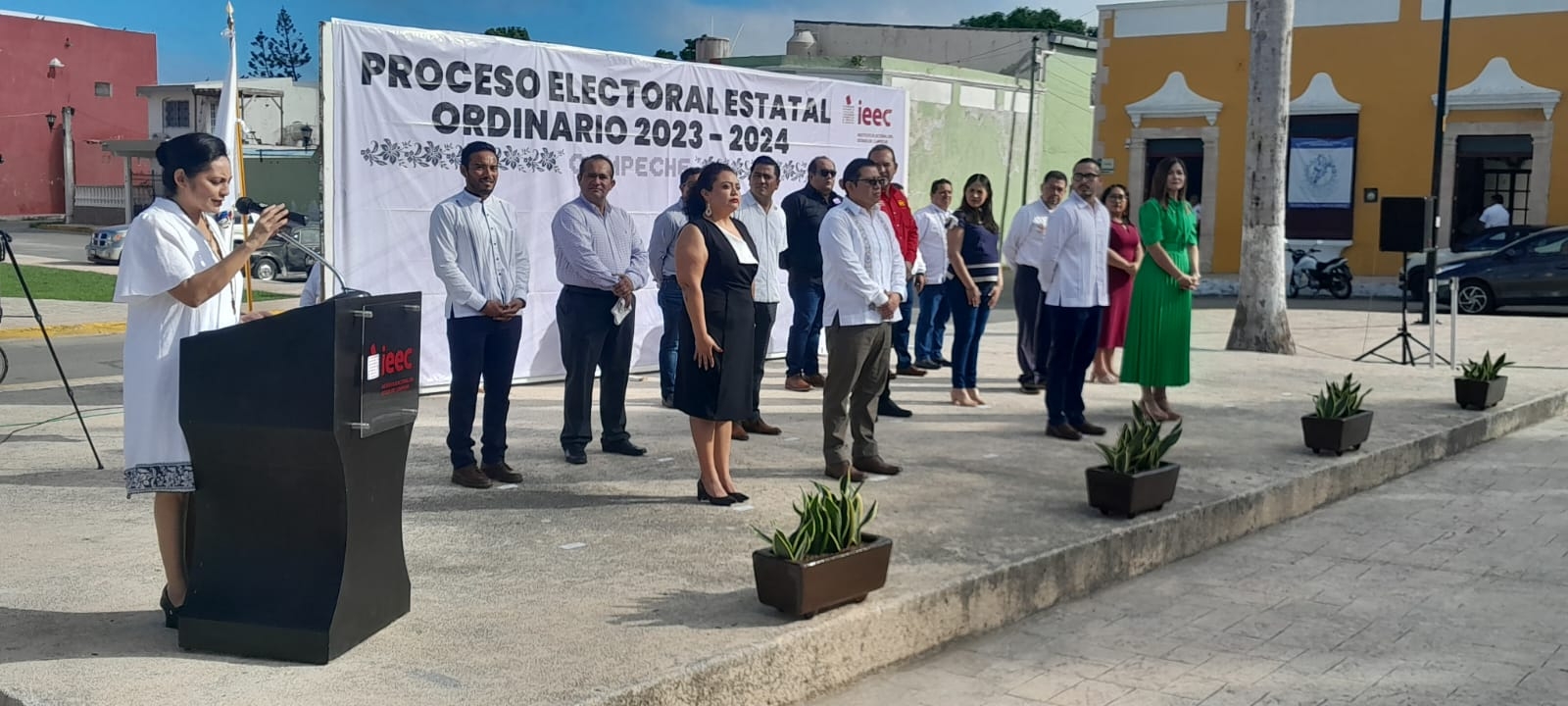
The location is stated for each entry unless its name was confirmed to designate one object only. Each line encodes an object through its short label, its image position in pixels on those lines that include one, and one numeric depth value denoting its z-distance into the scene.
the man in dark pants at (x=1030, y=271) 11.77
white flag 9.41
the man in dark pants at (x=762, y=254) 8.23
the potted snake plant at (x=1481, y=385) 11.19
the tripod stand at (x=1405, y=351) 14.65
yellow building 25.56
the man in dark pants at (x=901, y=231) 9.52
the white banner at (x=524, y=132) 10.18
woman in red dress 11.85
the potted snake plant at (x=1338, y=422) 9.01
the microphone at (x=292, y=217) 4.78
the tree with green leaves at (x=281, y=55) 108.06
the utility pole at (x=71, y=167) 49.78
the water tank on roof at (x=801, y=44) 41.90
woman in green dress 9.96
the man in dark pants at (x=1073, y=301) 9.42
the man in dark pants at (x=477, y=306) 7.51
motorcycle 26.48
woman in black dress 7.11
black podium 4.52
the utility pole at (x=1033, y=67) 39.46
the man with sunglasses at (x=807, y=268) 9.78
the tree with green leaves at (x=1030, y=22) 78.00
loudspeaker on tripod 14.77
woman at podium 4.73
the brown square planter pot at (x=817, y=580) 5.13
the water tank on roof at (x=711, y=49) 36.12
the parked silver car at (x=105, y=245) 32.09
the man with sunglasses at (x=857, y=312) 7.79
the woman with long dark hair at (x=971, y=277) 11.12
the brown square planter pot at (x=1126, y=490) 6.97
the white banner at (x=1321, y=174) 27.28
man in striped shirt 8.27
